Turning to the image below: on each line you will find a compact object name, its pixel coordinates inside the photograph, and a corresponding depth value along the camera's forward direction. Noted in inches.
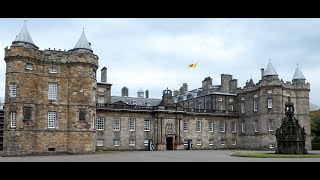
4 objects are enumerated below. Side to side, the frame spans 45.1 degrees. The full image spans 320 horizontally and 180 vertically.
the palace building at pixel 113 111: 1307.8
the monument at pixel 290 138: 1252.5
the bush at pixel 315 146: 1902.1
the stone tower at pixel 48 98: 1288.1
